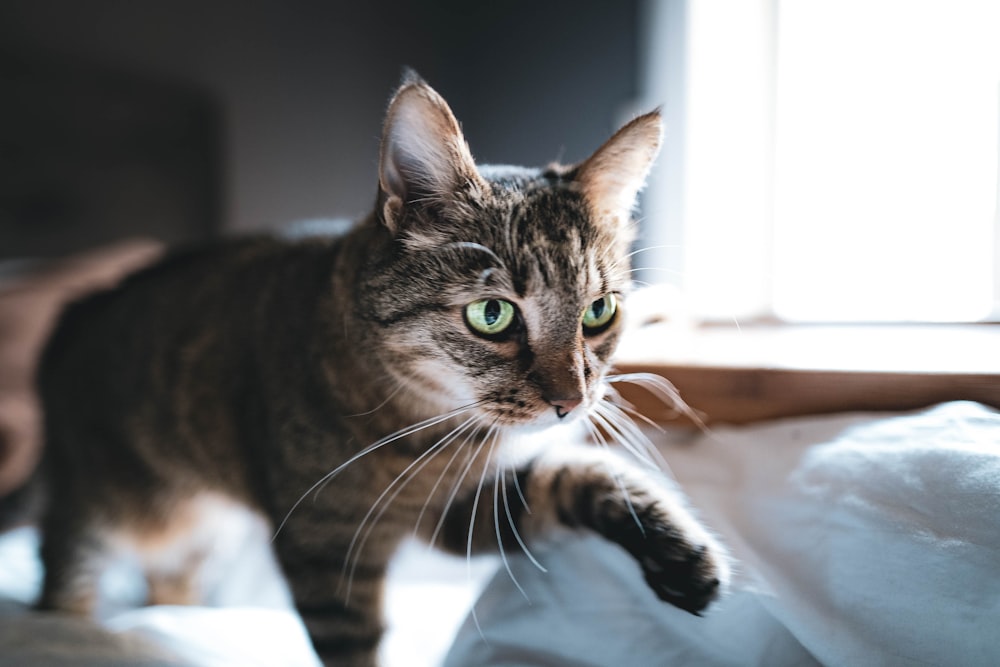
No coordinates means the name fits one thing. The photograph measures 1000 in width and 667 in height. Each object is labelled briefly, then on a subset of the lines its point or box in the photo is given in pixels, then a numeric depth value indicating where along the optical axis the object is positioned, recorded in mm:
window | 1257
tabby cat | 660
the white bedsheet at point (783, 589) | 540
